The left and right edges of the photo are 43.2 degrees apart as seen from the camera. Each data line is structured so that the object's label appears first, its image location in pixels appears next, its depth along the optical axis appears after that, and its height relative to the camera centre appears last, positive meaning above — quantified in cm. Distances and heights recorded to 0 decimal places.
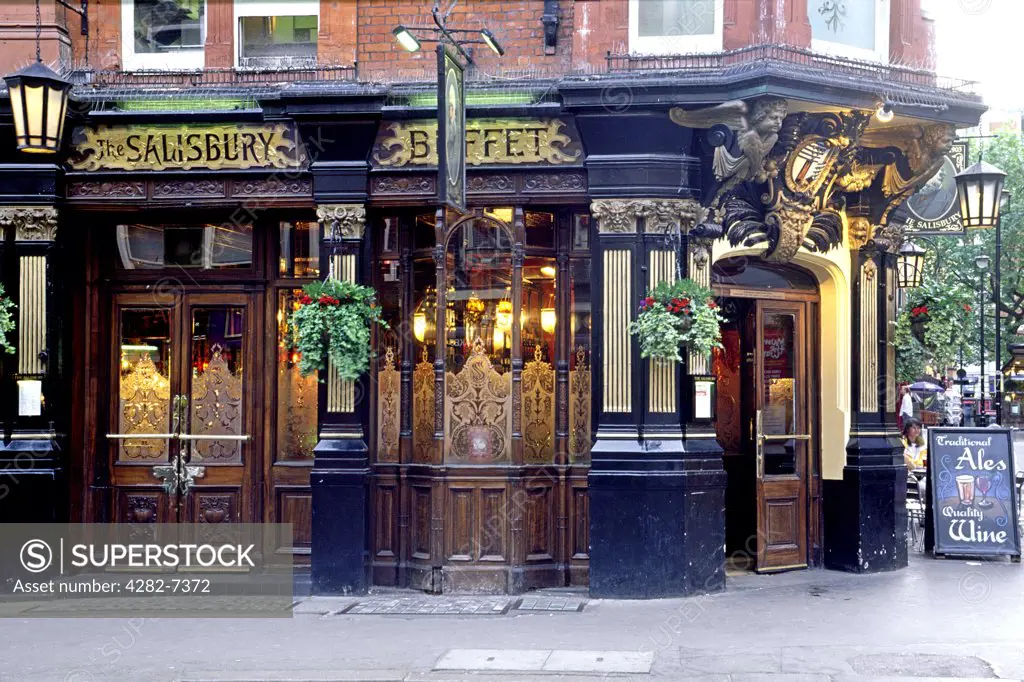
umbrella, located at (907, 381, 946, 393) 2651 -2
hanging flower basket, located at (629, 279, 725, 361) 1113 +57
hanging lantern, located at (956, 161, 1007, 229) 1439 +216
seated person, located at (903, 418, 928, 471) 1636 -78
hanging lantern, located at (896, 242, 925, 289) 1570 +149
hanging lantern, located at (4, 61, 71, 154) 1112 +242
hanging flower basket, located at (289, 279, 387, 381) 1157 +54
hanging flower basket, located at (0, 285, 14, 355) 1182 +61
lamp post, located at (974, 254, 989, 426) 1957 +89
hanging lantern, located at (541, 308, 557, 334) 1216 +63
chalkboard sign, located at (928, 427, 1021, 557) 1355 -112
